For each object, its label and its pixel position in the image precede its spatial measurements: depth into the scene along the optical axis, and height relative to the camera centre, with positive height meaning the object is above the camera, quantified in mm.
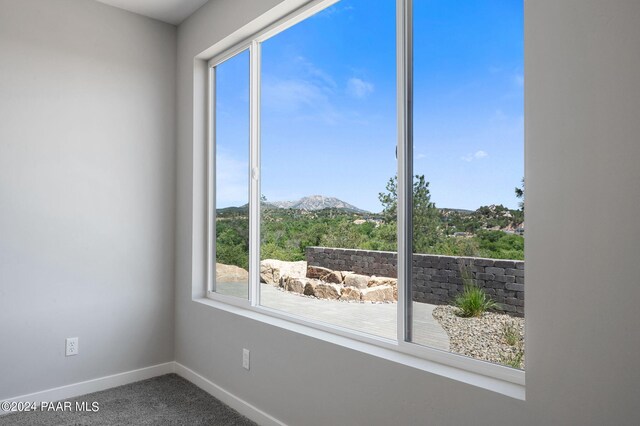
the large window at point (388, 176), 1617 +197
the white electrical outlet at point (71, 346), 2842 -866
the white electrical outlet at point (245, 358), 2602 -863
